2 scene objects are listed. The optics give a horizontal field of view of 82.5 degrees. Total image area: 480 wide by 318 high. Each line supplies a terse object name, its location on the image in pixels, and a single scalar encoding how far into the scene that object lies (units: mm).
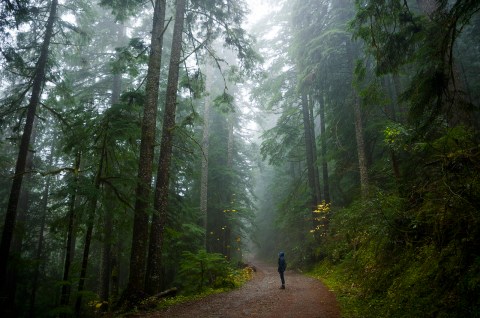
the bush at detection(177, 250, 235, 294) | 11078
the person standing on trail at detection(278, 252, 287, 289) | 11538
